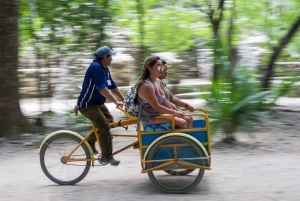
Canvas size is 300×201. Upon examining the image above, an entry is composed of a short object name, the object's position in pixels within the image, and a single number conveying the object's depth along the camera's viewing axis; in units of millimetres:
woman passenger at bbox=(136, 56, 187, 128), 5504
